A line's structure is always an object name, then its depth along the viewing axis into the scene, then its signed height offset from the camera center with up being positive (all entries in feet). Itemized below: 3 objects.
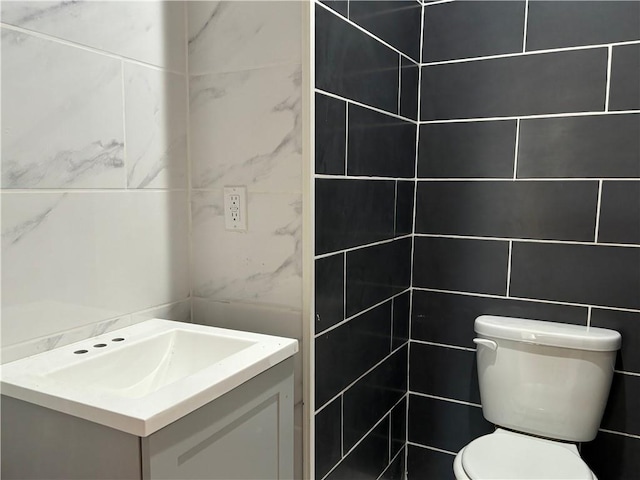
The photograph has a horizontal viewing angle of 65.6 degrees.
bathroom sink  2.57 -1.16
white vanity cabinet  2.54 -1.45
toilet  4.90 -2.10
